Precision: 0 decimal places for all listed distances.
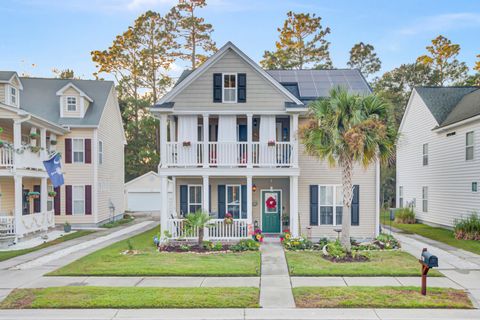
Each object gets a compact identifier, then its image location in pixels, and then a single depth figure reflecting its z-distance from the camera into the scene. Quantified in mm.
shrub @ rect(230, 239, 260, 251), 13758
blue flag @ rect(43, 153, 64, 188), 16797
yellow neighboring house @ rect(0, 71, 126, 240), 16547
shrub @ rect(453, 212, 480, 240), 16266
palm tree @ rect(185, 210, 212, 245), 13719
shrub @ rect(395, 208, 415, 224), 23797
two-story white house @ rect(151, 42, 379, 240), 15258
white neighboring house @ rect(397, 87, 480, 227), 18422
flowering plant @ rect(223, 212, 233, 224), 14734
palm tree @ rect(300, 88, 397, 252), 11812
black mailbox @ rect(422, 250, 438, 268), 8336
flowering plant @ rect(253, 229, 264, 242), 14781
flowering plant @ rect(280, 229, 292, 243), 14852
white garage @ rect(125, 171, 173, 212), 30688
